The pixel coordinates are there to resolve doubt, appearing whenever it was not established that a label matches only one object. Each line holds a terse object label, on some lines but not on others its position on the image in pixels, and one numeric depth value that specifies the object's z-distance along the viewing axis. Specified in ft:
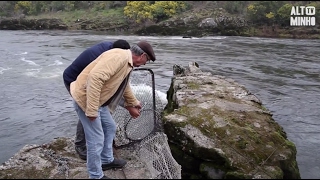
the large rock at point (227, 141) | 18.79
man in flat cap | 14.21
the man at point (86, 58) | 16.03
